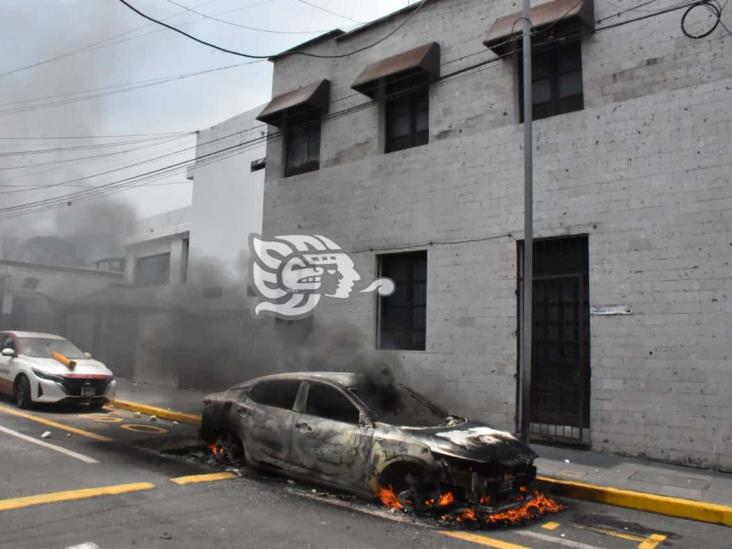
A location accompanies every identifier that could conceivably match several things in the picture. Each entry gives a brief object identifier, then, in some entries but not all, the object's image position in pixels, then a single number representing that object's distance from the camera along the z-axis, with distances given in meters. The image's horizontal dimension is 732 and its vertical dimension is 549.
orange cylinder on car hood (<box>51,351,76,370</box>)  10.64
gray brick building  7.75
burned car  5.03
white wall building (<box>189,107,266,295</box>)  13.73
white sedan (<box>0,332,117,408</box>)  10.24
